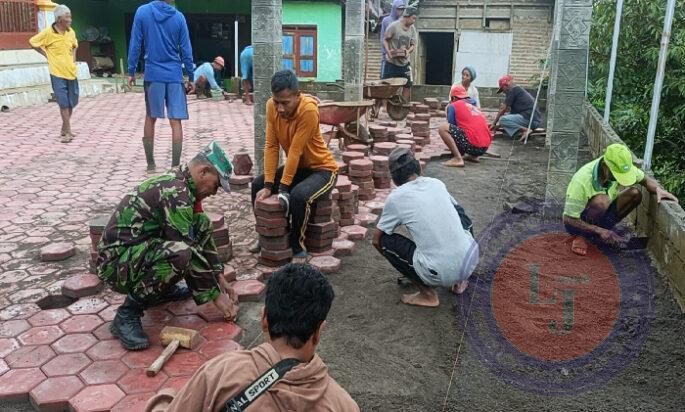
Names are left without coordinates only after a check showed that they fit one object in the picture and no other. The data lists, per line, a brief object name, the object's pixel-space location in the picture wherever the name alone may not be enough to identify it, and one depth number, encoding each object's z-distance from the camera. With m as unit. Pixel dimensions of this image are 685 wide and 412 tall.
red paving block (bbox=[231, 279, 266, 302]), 4.08
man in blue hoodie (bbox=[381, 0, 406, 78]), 12.89
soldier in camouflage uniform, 3.24
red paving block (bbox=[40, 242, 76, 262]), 4.51
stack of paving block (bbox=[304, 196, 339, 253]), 4.85
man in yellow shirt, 8.23
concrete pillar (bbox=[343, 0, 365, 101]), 9.62
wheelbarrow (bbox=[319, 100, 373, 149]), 7.73
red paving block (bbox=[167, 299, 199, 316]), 3.84
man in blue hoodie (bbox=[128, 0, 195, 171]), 6.39
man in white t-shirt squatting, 3.89
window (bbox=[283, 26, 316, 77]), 17.38
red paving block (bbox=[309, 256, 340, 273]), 4.63
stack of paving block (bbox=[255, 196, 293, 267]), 4.46
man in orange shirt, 4.37
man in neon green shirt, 4.95
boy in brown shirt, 1.60
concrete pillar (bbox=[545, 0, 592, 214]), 5.50
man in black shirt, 9.83
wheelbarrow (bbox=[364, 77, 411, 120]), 10.41
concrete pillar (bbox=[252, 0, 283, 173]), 6.12
